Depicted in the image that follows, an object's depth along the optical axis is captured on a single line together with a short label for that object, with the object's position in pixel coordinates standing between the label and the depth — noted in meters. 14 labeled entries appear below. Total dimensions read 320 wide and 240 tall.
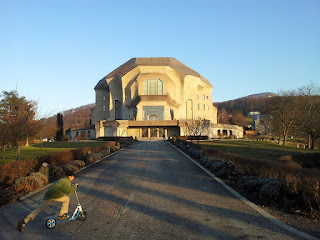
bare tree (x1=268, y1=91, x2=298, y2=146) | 41.72
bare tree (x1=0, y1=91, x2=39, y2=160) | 15.98
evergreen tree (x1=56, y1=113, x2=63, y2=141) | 62.62
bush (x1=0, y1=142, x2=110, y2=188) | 9.38
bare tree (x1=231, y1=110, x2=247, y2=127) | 118.50
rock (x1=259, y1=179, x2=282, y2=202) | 7.55
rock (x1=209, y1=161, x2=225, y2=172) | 12.86
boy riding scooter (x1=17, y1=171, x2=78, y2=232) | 5.82
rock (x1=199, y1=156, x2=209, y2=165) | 15.66
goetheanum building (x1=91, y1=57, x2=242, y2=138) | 65.38
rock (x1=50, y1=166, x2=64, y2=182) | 12.15
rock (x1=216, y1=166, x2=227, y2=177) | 11.78
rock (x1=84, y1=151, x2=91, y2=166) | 16.54
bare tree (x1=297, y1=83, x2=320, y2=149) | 36.76
